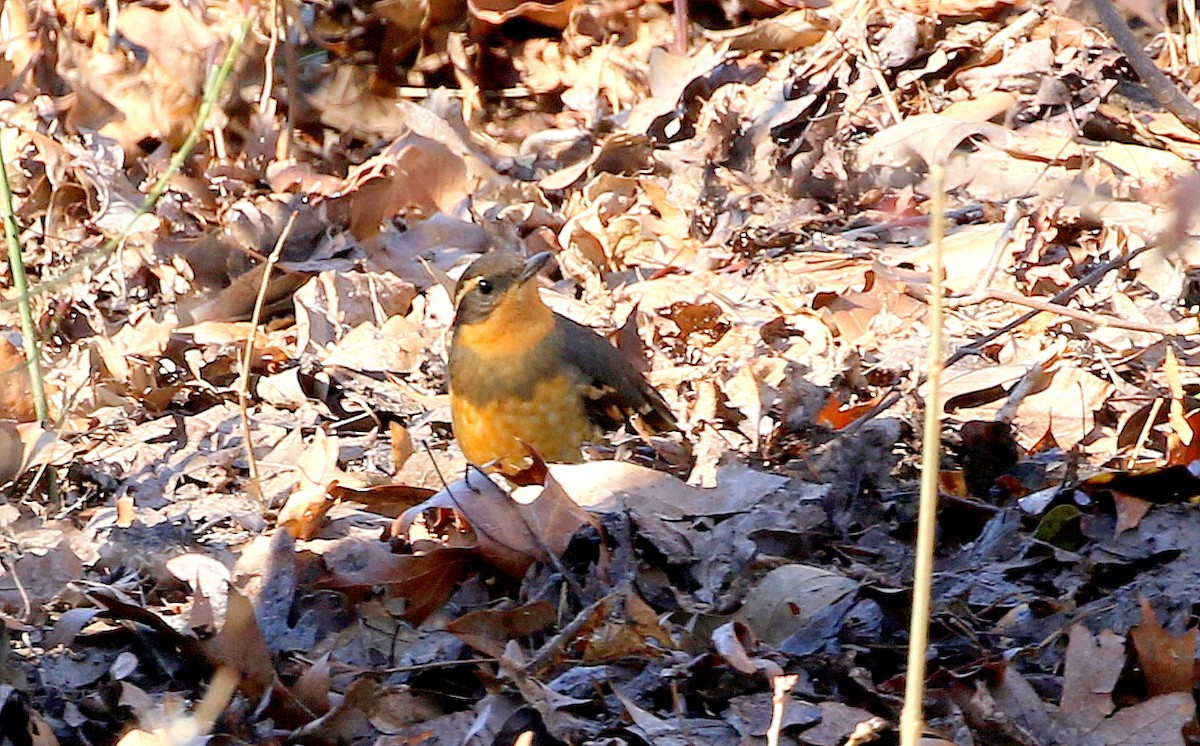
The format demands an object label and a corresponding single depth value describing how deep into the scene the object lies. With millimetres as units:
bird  10875
